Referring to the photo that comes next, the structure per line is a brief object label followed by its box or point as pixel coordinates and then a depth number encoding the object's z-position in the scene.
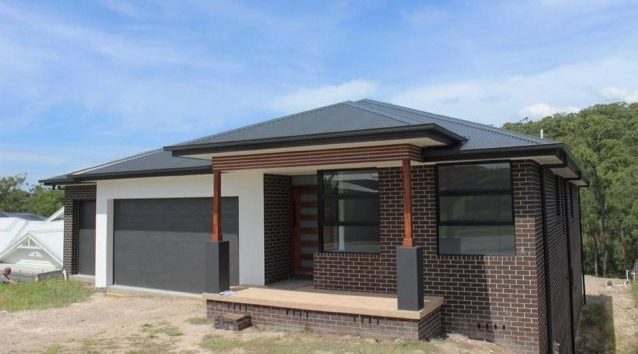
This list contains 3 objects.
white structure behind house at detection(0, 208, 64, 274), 16.34
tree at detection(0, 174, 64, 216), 43.03
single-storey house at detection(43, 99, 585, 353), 7.77
